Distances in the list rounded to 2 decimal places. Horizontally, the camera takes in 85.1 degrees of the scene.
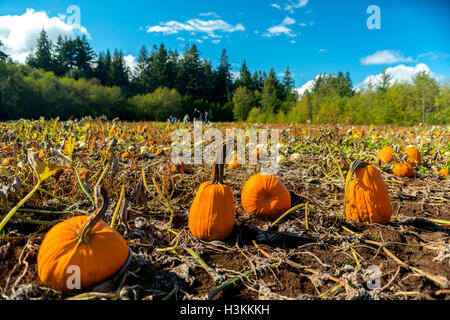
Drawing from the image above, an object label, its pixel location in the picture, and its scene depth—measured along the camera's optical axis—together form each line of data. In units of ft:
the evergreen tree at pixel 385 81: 125.38
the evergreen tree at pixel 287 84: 214.07
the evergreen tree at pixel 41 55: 161.48
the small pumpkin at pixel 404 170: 10.64
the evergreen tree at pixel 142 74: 205.05
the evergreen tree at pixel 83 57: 181.16
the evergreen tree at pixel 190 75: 215.51
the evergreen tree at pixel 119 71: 190.40
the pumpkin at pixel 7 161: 8.10
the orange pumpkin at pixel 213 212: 5.37
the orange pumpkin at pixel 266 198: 6.57
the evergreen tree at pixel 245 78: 237.66
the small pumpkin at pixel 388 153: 12.18
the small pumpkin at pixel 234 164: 10.74
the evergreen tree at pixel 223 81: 233.76
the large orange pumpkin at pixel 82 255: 3.63
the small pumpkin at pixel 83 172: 7.16
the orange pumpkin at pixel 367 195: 5.93
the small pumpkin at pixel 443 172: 10.76
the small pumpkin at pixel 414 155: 11.81
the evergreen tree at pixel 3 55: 120.19
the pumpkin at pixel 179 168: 9.96
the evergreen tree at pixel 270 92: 146.76
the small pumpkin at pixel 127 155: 11.34
